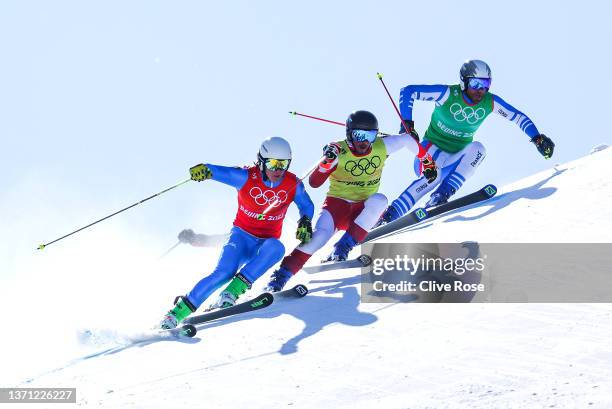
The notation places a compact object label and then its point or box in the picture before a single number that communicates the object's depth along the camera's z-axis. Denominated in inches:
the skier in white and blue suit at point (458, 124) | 896.9
